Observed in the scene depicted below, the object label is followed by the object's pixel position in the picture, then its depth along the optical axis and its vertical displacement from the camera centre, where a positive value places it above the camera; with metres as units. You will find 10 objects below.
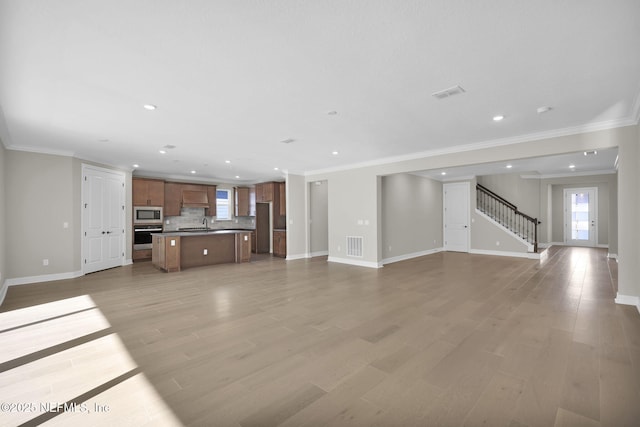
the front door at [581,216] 10.52 -0.17
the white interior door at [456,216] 9.65 -0.12
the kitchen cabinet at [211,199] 9.98 +0.55
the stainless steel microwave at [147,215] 8.47 +0.01
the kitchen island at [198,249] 6.79 -0.89
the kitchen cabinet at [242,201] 10.79 +0.51
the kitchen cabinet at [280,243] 9.50 -0.98
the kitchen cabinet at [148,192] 8.45 +0.70
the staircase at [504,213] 9.52 -0.03
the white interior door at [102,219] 6.53 -0.08
